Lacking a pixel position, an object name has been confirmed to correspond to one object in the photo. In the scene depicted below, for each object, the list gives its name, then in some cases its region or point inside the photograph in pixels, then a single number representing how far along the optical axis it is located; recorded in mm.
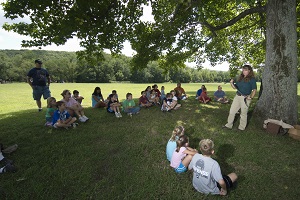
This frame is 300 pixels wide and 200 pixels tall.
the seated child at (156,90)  12416
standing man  8312
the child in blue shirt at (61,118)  6793
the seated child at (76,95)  9930
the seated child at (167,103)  9779
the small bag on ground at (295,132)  6048
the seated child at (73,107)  7895
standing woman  6488
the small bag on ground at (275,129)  6430
